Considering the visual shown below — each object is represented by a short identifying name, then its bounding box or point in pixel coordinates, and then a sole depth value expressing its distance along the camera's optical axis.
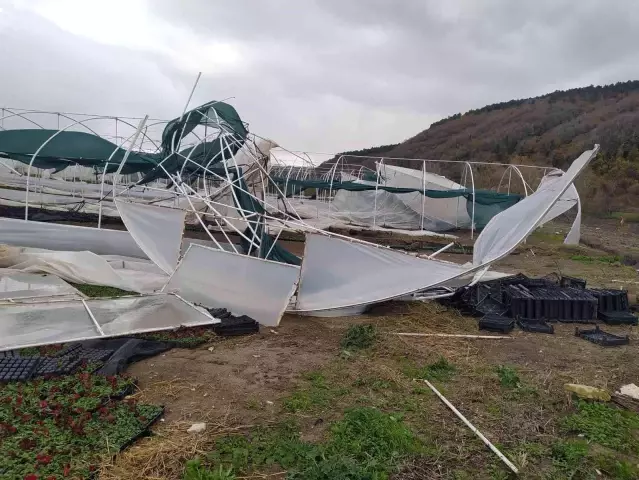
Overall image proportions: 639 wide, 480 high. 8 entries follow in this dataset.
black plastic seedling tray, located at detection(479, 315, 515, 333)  8.11
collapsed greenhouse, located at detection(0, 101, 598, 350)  7.49
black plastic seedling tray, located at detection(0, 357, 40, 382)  5.20
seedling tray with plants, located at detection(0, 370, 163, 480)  3.80
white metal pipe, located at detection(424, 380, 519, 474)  4.06
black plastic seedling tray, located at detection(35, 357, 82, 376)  5.36
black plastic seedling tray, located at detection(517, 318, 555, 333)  8.23
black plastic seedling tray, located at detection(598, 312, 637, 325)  8.85
